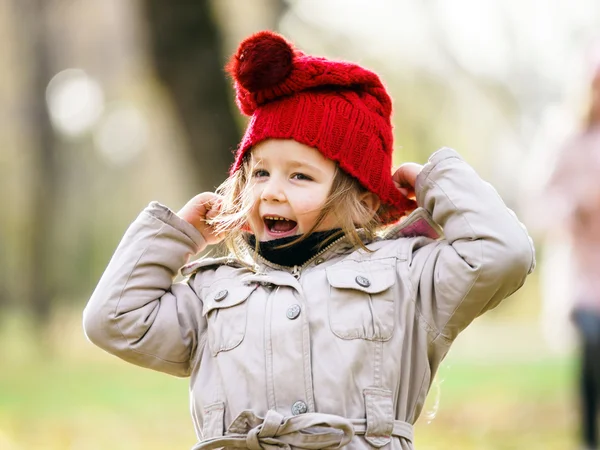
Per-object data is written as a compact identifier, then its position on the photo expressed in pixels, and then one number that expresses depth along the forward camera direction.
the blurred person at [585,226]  5.18
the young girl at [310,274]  2.59
